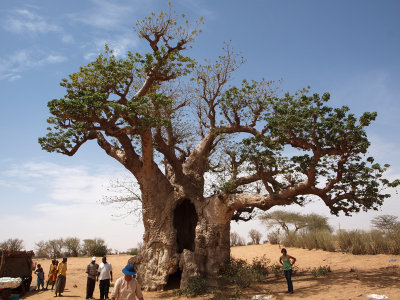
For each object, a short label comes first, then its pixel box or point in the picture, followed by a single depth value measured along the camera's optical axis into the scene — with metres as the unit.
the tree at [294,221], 30.52
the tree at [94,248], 24.48
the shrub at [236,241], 28.72
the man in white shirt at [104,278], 8.75
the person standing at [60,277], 10.15
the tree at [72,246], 25.41
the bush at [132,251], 25.38
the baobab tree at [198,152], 8.81
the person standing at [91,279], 9.33
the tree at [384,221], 28.30
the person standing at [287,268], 8.24
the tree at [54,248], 25.46
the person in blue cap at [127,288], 5.04
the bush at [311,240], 17.10
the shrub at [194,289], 9.18
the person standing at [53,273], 11.22
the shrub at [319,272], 10.26
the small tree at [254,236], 28.35
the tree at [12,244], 23.42
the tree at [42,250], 25.66
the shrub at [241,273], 9.66
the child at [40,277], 11.69
